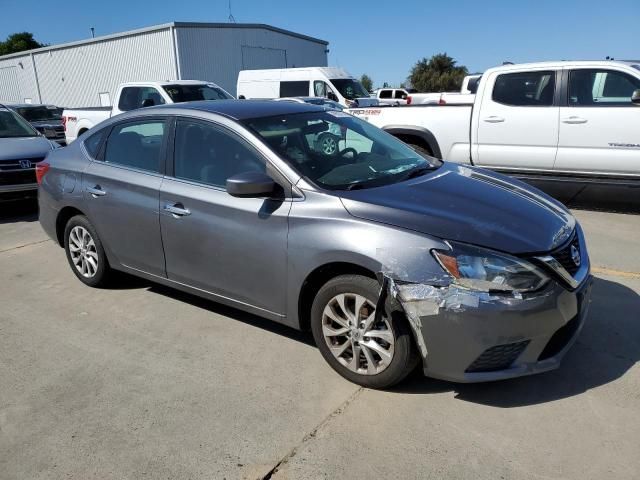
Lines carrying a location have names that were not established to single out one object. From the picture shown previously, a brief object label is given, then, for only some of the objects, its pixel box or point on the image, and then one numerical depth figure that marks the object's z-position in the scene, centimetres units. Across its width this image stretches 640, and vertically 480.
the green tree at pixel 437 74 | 5059
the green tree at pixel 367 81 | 5908
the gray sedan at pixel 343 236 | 286
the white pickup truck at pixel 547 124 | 705
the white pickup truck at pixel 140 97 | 1323
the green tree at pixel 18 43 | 6368
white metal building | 2762
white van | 1809
